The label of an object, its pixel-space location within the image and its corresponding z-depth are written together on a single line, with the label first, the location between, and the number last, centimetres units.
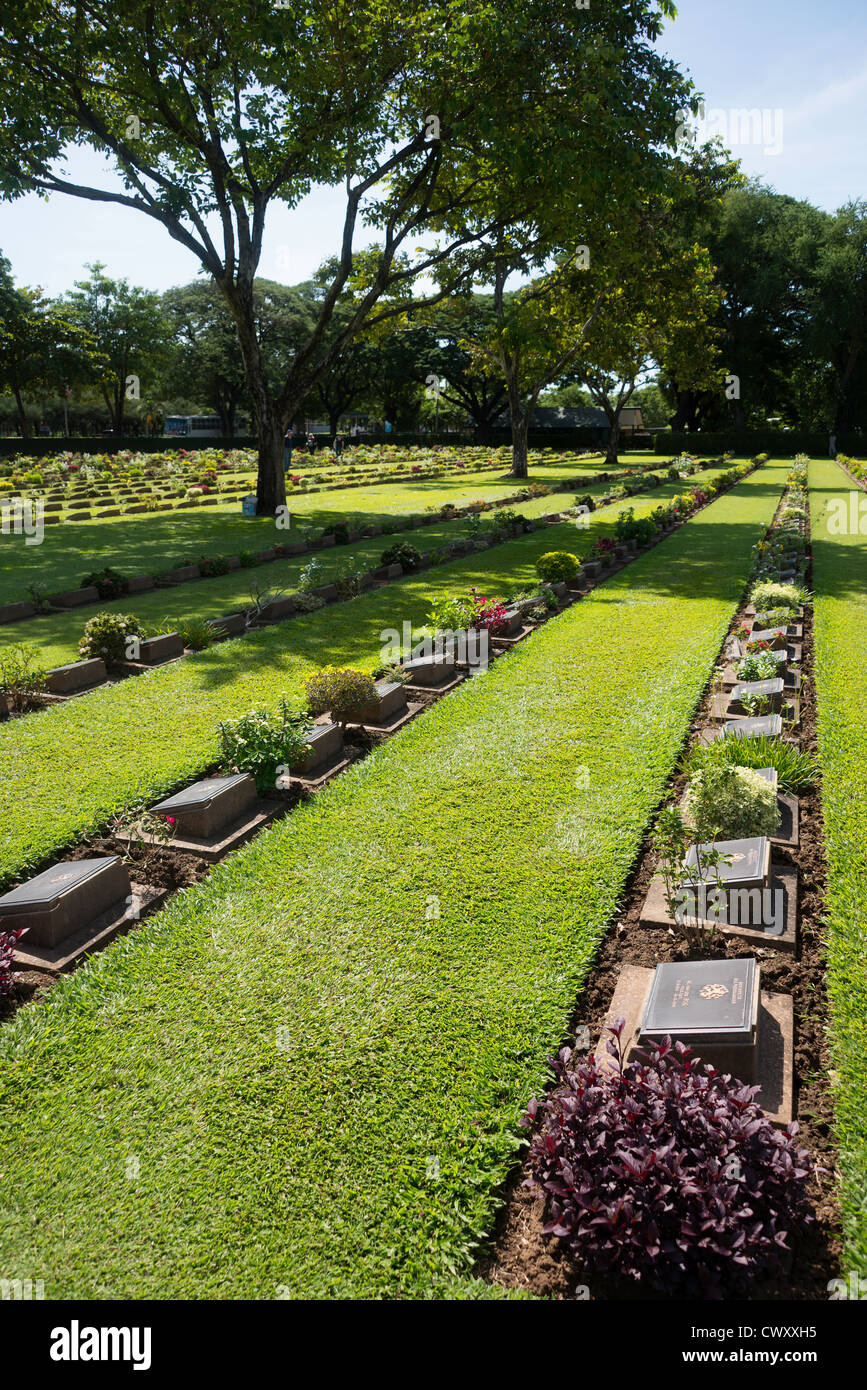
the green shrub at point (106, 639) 892
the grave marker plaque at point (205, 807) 532
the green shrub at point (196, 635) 982
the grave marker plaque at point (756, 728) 606
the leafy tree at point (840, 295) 4762
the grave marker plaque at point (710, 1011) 320
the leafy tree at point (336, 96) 1503
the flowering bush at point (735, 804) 488
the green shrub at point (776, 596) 1021
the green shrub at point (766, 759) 558
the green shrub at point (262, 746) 579
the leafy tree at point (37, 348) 4597
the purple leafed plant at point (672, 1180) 247
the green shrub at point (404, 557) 1437
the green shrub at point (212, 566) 1414
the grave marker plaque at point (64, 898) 420
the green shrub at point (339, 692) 686
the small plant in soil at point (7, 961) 385
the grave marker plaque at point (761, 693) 690
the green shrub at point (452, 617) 934
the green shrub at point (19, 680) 777
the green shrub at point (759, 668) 748
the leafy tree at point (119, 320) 5803
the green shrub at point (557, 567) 1248
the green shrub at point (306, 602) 1185
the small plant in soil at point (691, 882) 425
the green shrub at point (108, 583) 1228
